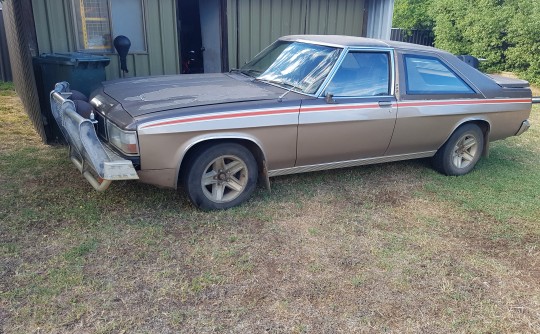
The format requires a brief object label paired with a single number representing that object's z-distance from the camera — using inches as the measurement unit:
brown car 150.3
